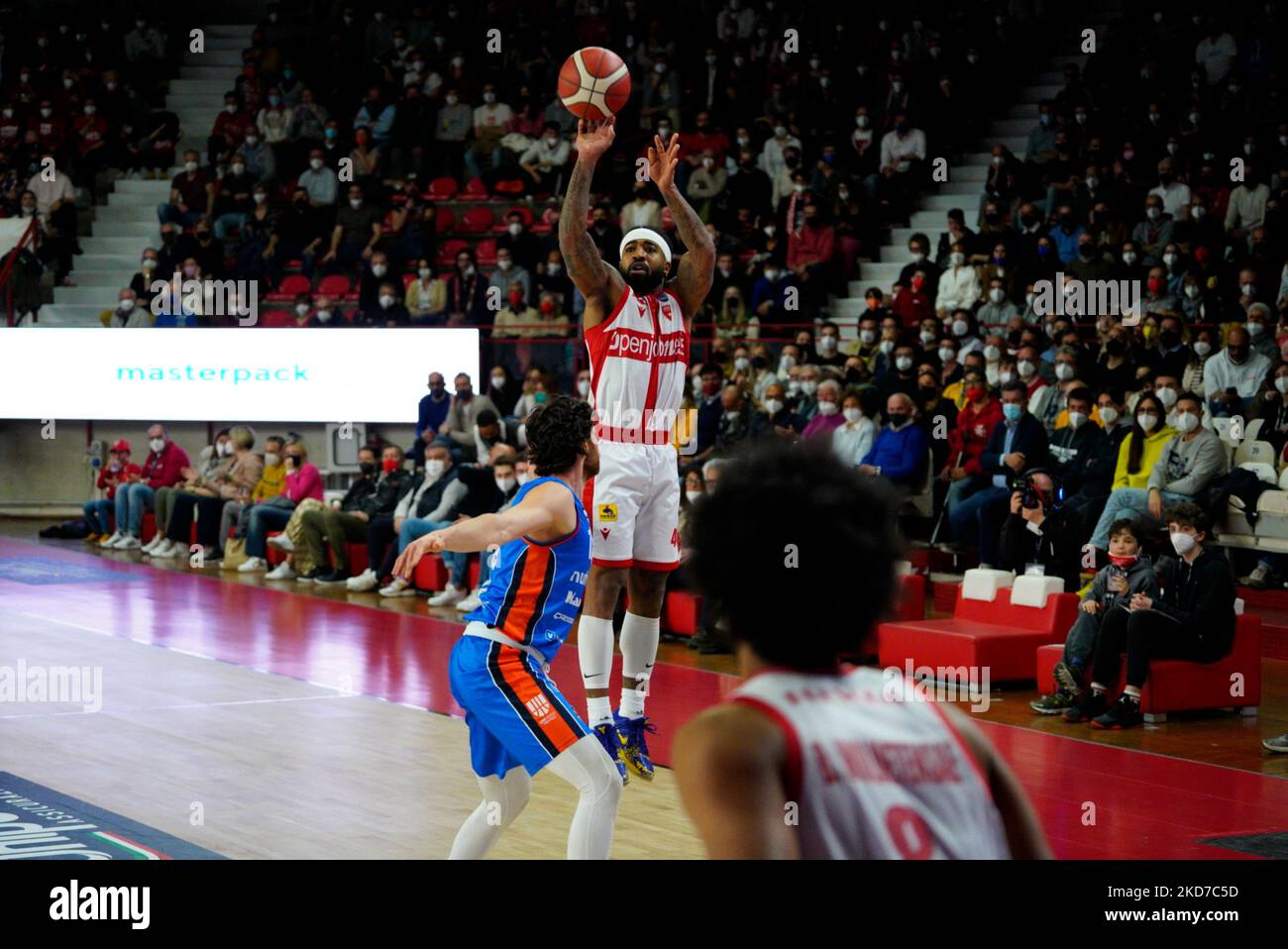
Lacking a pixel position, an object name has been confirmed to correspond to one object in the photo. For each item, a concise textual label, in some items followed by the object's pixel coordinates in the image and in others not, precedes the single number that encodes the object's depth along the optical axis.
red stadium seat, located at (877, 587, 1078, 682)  9.58
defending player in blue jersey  4.75
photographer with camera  10.35
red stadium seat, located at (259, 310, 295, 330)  19.16
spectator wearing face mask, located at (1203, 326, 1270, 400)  12.48
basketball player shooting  6.89
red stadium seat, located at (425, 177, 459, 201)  20.72
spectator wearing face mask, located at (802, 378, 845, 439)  13.20
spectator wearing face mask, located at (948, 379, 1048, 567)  11.74
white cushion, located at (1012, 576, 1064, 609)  9.81
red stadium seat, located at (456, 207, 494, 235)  20.20
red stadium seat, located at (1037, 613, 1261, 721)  8.66
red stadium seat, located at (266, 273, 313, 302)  20.16
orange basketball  6.74
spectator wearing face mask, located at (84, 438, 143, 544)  18.28
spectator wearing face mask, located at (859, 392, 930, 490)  12.59
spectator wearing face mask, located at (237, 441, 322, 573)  15.61
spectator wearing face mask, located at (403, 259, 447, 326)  18.56
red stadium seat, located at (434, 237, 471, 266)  19.88
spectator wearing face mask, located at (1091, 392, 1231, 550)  10.99
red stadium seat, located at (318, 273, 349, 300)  19.94
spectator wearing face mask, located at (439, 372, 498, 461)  15.33
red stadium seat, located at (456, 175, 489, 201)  20.52
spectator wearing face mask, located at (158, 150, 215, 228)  21.50
